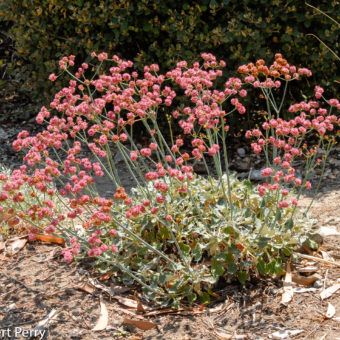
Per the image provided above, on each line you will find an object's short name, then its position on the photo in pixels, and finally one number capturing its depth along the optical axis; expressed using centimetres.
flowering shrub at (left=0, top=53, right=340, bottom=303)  330
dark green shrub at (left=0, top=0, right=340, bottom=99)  522
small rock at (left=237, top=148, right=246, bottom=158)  582
